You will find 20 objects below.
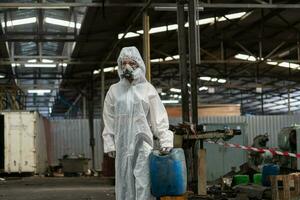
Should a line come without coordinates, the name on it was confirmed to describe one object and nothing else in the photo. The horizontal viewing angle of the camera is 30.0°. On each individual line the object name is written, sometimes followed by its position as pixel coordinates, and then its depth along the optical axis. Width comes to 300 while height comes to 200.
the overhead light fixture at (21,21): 17.45
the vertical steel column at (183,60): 10.65
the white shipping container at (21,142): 20.28
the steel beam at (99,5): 13.27
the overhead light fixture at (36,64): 19.84
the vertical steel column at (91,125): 24.28
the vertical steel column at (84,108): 28.69
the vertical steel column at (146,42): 13.38
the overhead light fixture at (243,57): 24.94
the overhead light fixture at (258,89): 27.38
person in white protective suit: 5.73
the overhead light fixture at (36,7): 13.32
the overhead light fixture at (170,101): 34.91
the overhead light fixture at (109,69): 25.14
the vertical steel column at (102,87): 22.23
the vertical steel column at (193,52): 10.27
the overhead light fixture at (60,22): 17.41
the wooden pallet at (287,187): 9.46
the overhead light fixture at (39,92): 29.38
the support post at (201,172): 10.00
